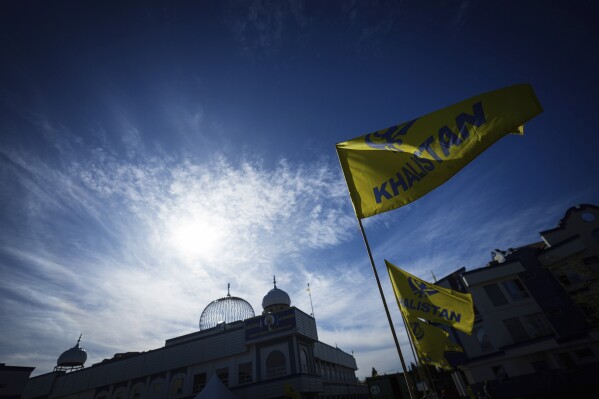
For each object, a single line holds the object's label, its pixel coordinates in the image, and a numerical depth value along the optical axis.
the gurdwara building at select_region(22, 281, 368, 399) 23.00
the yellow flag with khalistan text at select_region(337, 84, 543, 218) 4.74
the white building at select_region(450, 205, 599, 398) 21.88
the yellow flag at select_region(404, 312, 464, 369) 13.01
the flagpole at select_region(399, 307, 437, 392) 9.05
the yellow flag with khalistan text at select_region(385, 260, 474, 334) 10.98
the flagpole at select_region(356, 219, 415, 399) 4.51
